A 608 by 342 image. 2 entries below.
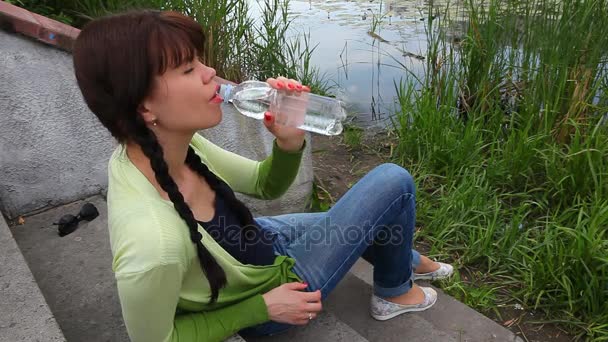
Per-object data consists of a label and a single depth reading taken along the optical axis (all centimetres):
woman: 121
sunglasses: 227
